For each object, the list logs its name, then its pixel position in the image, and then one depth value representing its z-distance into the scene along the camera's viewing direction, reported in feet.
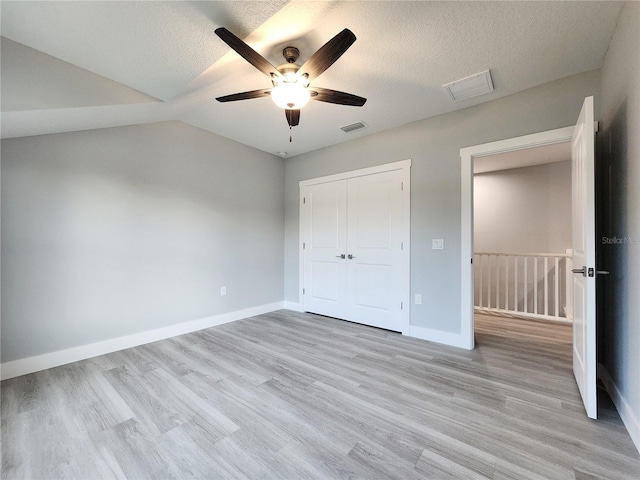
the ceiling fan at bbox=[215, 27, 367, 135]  4.84
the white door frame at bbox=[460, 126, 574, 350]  8.96
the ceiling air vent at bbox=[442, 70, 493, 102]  7.34
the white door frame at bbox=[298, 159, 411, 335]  10.36
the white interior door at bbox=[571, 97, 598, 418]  5.31
